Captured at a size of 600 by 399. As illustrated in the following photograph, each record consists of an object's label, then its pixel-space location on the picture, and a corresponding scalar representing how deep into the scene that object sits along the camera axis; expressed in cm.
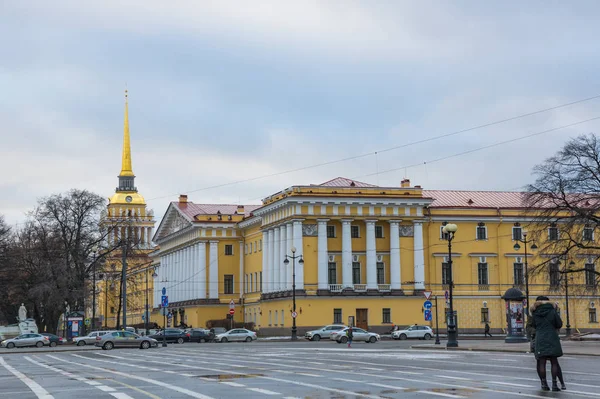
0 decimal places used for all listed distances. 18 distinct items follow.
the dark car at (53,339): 7721
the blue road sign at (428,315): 6302
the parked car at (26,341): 7462
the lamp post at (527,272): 6104
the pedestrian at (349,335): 5975
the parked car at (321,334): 7562
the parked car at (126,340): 6049
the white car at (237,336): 7981
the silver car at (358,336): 6888
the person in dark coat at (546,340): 1867
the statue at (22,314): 9161
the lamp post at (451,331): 4831
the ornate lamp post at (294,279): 7712
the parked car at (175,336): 7664
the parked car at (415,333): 7612
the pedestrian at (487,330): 8309
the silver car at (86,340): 7419
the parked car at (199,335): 8088
